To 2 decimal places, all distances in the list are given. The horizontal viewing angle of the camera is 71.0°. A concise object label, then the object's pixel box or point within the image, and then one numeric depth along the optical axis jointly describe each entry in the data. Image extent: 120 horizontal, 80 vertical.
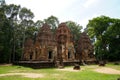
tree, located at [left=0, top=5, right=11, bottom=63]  19.17
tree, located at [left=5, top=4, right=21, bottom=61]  20.42
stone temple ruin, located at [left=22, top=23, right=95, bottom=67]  16.09
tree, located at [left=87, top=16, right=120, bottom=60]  20.94
